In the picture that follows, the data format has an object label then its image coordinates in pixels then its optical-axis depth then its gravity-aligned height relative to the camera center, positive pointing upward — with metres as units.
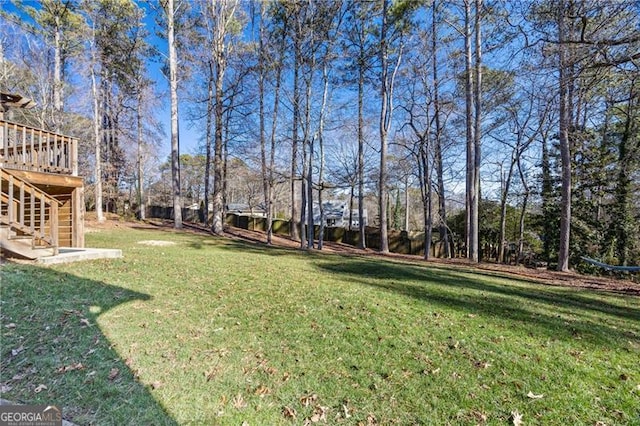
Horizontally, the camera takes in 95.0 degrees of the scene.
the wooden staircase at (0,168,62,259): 4.85 -0.43
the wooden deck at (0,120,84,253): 5.05 +0.39
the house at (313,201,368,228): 31.67 -0.45
